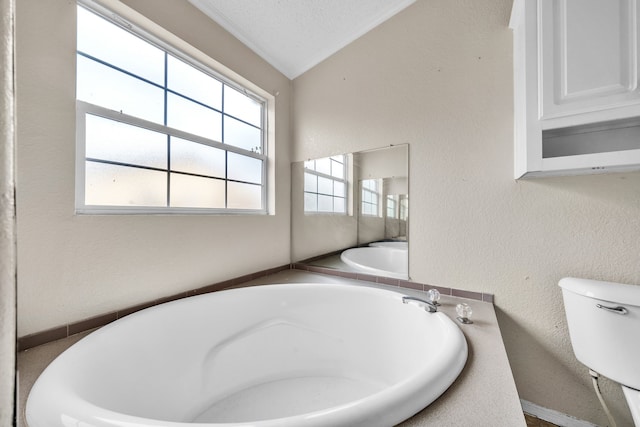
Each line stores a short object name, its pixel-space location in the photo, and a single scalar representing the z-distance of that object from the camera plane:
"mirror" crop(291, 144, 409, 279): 1.60
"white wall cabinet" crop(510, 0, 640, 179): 0.86
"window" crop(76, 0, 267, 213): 1.08
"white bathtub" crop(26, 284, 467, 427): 0.59
